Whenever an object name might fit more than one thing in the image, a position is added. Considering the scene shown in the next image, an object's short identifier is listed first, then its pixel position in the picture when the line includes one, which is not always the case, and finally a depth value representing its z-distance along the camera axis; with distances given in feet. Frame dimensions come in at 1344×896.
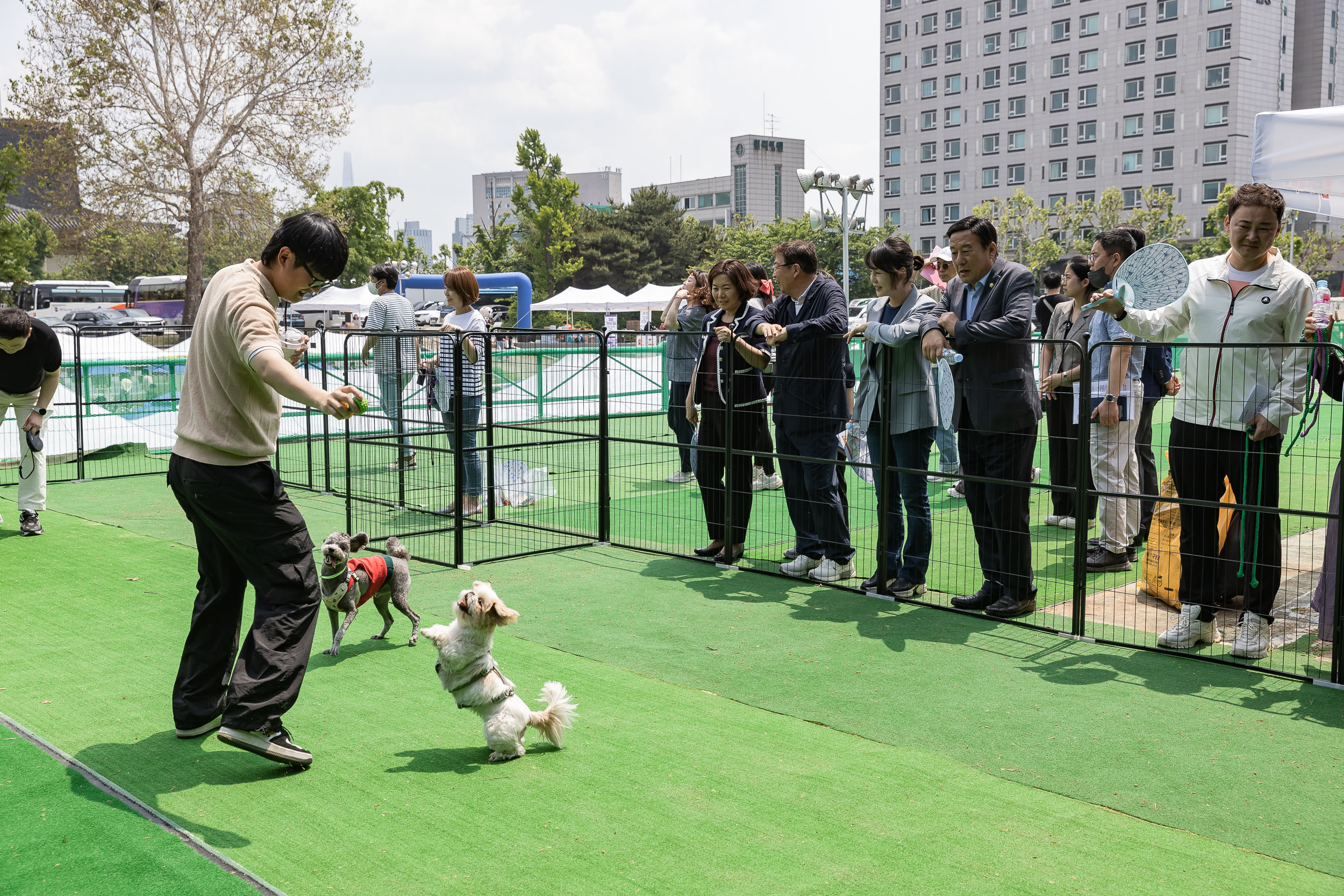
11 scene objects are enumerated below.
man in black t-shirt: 23.38
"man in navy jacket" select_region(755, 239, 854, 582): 19.66
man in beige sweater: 10.80
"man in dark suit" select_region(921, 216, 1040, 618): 17.03
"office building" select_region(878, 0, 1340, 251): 214.90
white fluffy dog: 11.58
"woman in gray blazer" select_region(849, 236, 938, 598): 18.21
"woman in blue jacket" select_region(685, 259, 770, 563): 21.16
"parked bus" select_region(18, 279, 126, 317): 168.66
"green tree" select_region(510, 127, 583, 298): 155.53
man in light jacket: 14.64
